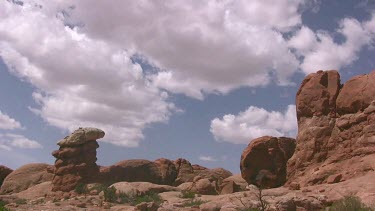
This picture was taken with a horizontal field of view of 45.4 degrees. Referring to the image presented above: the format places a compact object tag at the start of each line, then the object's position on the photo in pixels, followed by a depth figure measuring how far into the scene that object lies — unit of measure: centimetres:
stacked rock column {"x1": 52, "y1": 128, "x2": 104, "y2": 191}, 4384
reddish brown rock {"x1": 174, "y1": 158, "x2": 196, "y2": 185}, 4897
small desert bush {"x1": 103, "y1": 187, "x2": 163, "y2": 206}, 3291
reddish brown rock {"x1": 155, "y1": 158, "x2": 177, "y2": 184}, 4897
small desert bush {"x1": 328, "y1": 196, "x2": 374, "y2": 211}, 1653
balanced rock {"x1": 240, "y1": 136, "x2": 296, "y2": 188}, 3509
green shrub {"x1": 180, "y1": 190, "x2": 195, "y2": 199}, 3208
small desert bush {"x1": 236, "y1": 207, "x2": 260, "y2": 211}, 1880
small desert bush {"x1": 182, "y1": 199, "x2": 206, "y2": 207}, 2573
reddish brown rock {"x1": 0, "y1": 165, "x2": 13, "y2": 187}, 5705
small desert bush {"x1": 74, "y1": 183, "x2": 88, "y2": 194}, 4089
